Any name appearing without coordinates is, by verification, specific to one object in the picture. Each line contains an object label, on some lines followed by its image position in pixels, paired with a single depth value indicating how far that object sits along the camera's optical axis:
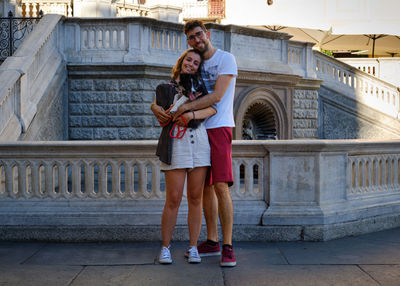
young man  4.52
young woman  4.49
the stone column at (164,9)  19.50
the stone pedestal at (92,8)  18.12
